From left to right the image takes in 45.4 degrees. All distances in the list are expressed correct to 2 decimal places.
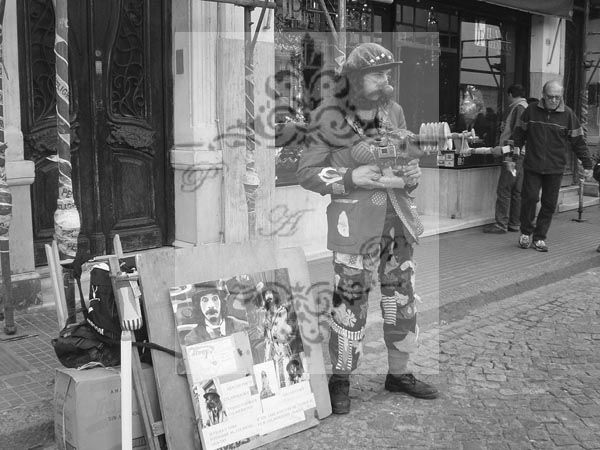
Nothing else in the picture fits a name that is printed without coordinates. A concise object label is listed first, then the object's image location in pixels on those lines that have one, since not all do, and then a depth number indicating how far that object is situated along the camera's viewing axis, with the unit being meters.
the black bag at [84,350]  3.30
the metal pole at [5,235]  4.62
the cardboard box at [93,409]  3.10
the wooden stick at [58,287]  3.60
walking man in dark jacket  8.20
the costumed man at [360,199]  3.65
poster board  3.17
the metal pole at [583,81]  11.43
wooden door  5.73
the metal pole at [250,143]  5.02
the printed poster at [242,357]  3.24
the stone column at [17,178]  5.25
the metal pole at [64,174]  3.92
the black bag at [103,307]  3.28
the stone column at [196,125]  6.40
